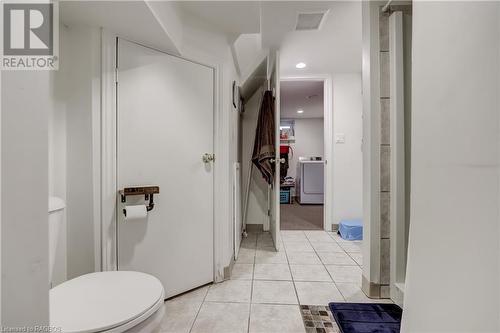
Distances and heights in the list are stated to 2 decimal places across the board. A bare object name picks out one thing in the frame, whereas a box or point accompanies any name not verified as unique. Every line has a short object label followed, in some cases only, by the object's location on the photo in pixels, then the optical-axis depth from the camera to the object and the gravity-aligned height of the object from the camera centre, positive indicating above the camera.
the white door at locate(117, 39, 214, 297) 1.36 +0.02
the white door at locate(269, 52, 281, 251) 2.30 +0.18
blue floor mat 1.22 -0.90
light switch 3.04 +0.34
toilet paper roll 1.29 -0.28
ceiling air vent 1.77 +1.17
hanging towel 2.45 +0.26
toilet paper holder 1.32 -0.17
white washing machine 5.29 -0.43
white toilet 0.71 -0.49
